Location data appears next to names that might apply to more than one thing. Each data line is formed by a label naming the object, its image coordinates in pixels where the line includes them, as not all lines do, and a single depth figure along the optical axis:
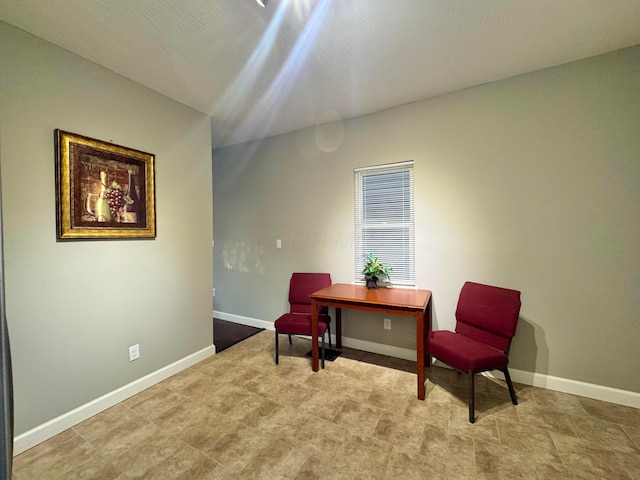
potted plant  2.91
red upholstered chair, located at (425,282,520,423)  1.95
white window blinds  2.92
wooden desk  2.19
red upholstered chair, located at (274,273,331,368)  2.95
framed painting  1.92
